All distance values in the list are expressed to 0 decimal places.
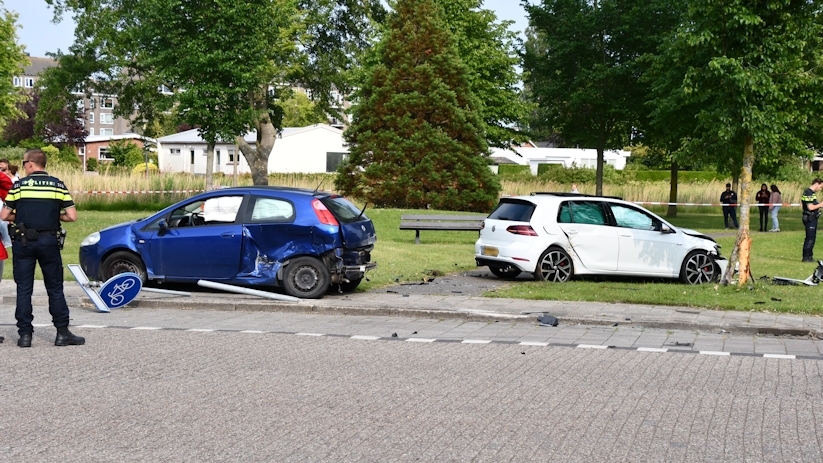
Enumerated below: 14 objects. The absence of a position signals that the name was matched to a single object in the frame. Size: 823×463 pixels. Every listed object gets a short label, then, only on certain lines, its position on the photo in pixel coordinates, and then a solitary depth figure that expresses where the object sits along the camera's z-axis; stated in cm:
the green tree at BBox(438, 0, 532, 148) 4566
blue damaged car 1345
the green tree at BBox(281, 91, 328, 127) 8819
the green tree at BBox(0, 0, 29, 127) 4044
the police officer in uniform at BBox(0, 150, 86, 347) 930
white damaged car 1596
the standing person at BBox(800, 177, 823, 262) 2076
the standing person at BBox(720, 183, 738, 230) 3381
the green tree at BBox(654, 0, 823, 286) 1418
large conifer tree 3638
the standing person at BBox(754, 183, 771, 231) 3322
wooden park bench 2436
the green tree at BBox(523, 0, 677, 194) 3919
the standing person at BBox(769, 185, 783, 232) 3228
